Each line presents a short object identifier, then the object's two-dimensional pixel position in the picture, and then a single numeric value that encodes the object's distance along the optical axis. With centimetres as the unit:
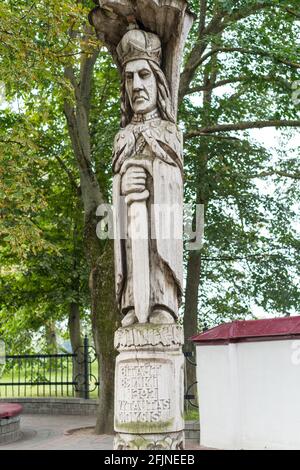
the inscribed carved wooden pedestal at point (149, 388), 455
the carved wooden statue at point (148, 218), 460
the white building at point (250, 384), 791
